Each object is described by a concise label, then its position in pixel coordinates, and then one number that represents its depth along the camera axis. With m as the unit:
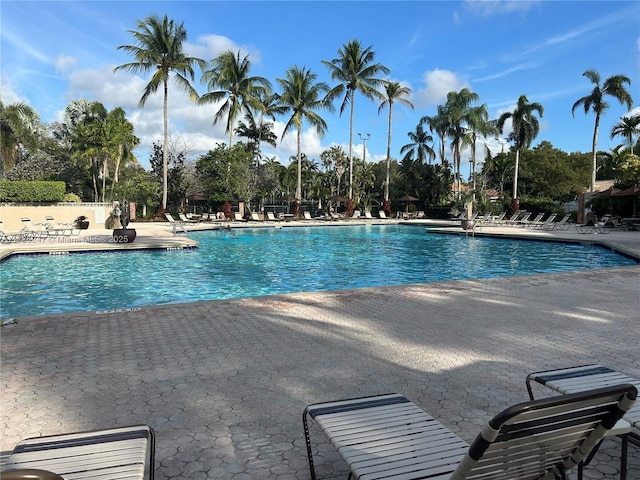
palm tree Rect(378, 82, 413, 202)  41.47
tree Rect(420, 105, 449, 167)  42.28
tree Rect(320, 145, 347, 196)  47.94
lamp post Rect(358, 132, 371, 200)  44.12
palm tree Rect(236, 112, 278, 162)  46.12
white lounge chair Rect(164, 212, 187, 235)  23.66
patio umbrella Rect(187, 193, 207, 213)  34.78
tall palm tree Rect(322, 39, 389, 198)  38.81
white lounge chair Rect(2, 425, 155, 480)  1.87
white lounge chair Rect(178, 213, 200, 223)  33.00
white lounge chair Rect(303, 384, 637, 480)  1.51
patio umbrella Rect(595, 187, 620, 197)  26.66
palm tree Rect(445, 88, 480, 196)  41.44
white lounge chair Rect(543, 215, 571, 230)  26.92
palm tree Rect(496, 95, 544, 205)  37.81
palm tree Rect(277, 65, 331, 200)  37.09
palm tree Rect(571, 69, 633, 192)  32.38
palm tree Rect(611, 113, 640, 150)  34.93
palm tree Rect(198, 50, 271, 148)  35.72
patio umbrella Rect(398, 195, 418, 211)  41.78
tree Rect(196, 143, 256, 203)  35.75
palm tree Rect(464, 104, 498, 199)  40.84
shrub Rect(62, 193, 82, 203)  26.95
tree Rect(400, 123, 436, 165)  45.72
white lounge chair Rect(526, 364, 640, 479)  2.68
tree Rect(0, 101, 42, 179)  28.77
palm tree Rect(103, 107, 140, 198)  34.75
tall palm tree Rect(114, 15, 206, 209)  30.86
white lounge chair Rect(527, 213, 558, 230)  27.18
